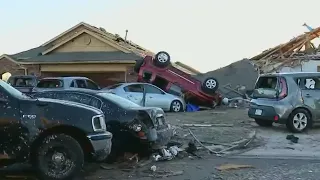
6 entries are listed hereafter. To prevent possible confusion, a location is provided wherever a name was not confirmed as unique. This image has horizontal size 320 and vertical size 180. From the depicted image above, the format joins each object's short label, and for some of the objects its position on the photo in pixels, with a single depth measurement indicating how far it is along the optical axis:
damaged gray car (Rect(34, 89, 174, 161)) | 8.62
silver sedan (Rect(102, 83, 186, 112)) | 20.02
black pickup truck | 6.93
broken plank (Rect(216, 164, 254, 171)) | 8.33
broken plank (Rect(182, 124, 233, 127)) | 14.11
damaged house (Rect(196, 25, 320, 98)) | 27.84
